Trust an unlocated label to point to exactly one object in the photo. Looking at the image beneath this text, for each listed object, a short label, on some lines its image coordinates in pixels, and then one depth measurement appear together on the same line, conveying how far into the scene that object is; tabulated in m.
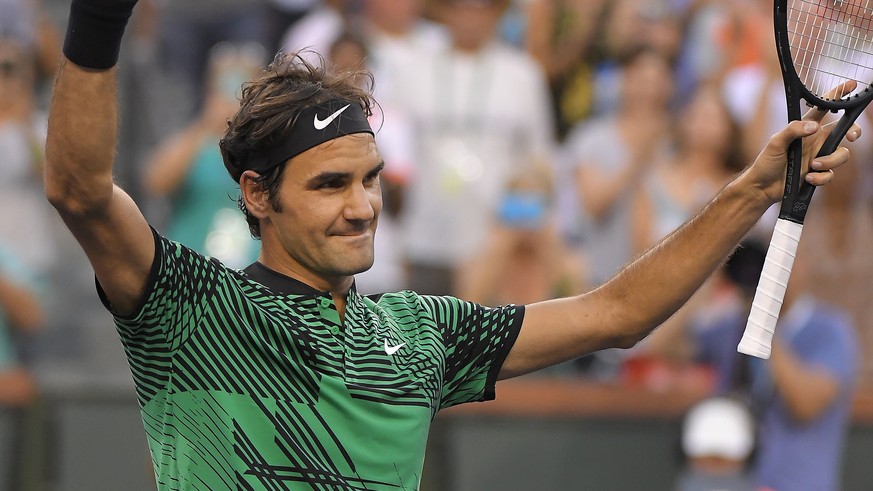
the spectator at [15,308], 14.60
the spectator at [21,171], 15.58
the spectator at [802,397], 13.27
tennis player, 6.00
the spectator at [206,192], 15.27
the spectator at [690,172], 16.16
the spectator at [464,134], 15.99
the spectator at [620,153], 16.41
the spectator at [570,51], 17.94
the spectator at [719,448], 12.89
